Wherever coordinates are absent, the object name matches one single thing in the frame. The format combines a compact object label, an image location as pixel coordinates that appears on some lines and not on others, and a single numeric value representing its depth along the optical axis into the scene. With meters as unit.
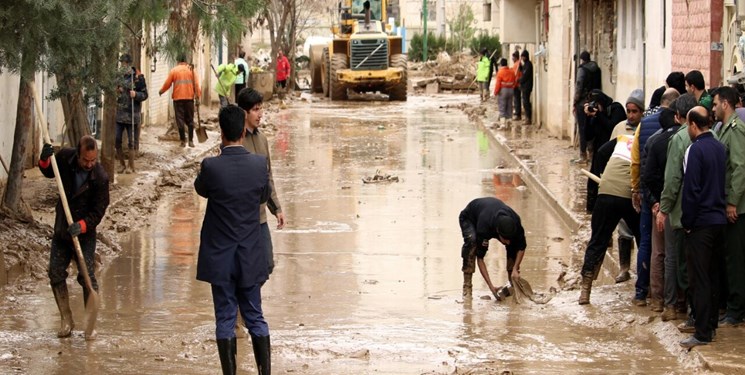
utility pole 68.19
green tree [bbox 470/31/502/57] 63.70
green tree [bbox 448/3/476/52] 68.81
